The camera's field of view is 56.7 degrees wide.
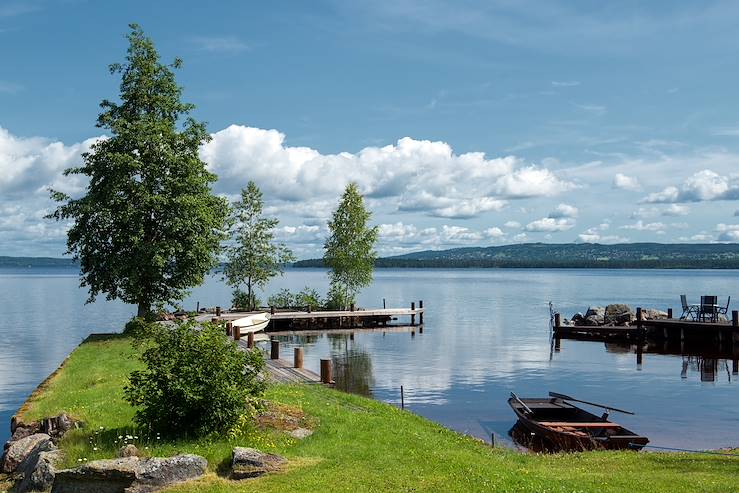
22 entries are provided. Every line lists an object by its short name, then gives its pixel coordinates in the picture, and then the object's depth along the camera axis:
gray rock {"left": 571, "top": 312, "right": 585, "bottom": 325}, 59.73
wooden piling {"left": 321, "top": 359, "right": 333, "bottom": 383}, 25.39
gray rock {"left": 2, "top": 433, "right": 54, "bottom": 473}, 15.99
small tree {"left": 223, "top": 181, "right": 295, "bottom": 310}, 62.03
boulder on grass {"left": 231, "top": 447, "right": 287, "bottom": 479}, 13.20
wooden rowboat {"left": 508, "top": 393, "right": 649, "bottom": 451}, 19.83
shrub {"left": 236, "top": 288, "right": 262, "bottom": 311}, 63.52
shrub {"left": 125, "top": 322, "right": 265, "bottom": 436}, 14.92
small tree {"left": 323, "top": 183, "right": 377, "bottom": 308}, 67.69
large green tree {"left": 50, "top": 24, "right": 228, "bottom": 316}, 36.09
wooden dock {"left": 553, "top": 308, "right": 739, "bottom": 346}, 49.77
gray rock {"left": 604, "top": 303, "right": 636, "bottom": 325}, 58.47
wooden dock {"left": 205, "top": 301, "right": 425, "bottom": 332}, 60.00
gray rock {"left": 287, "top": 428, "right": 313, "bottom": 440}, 15.76
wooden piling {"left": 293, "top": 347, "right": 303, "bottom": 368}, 28.92
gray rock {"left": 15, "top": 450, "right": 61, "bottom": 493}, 13.53
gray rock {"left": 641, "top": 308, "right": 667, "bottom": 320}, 56.91
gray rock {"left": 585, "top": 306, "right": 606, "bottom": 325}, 59.06
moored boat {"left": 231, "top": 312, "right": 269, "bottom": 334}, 49.75
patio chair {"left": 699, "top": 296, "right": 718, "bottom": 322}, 52.50
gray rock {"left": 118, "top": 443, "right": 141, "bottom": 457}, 13.91
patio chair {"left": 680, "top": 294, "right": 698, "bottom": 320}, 53.47
